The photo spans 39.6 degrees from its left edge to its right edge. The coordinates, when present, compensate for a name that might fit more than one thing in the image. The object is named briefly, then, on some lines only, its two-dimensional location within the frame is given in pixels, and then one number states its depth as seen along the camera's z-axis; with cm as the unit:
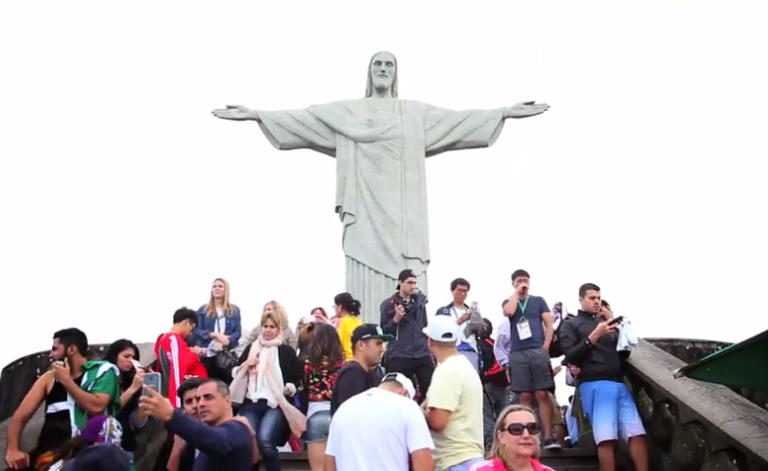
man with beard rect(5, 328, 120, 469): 738
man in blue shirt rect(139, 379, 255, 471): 498
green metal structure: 528
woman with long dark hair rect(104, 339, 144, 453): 790
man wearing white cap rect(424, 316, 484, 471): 633
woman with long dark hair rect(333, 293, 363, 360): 1009
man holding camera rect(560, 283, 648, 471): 803
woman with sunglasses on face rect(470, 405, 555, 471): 510
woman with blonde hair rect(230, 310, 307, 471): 800
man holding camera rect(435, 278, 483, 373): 975
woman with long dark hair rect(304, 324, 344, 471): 766
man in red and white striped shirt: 907
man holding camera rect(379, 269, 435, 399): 863
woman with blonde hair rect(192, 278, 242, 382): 1015
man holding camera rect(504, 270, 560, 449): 924
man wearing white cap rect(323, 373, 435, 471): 571
